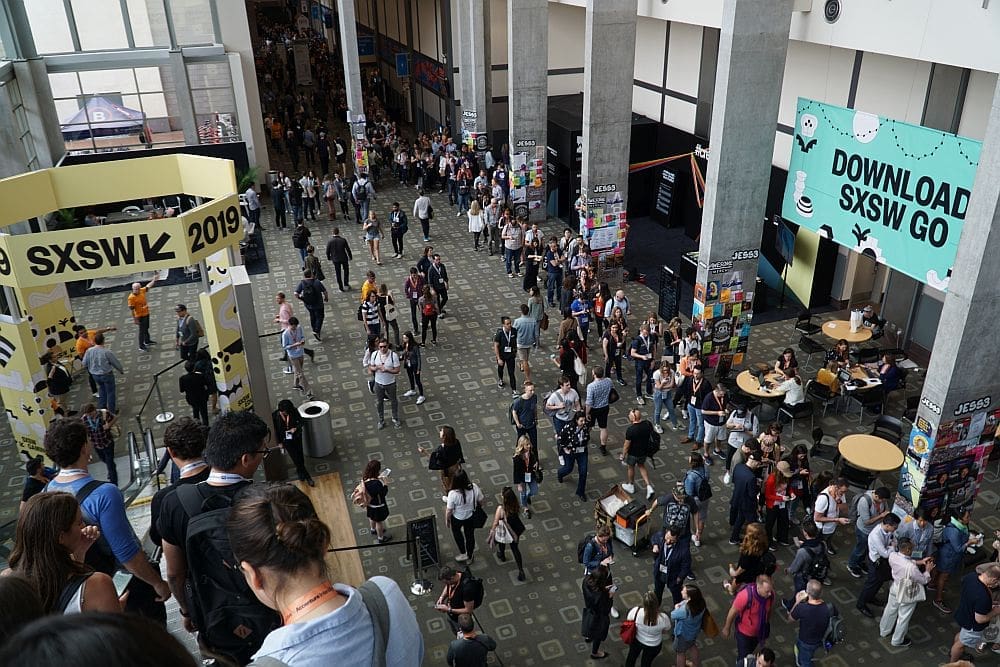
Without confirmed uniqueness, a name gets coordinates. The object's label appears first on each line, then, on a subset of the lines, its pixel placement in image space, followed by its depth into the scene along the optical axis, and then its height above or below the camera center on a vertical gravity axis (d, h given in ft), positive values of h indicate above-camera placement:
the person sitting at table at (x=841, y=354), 40.29 -19.33
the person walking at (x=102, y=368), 39.06 -18.81
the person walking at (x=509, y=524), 29.01 -19.64
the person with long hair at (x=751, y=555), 25.99 -18.34
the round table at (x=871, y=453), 33.42 -20.08
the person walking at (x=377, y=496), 29.60 -19.02
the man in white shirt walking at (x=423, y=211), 65.26 -19.85
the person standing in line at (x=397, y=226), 61.87 -19.95
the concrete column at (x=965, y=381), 27.09 -15.06
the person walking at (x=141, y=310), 46.88 -19.56
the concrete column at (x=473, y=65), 78.54 -11.13
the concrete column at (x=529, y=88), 66.49 -11.28
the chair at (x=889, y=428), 36.04 -20.30
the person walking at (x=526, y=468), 31.72 -19.36
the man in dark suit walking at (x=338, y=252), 55.67 -19.50
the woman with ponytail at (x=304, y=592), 7.06 -5.58
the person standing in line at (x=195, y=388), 37.86 -19.08
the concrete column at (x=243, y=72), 74.84 -10.83
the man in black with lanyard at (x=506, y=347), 41.45 -19.38
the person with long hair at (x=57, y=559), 9.89 -7.20
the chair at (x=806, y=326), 47.47 -21.02
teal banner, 33.53 -10.59
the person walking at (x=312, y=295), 47.88 -19.08
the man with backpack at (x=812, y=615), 24.22 -18.77
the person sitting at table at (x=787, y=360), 39.33 -18.95
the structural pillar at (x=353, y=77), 81.76 -12.50
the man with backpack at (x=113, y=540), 14.51 -9.89
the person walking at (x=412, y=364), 40.75 -19.97
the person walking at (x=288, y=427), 33.83 -18.66
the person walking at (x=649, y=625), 23.86 -18.73
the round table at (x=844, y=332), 44.37 -20.10
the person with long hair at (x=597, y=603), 24.90 -19.08
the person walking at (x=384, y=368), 38.29 -18.49
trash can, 37.42 -20.73
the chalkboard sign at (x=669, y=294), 50.90 -20.72
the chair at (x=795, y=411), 38.99 -21.03
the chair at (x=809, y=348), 44.91 -21.01
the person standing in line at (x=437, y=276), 50.31 -19.07
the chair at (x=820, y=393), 39.91 -20.69
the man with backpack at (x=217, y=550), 11.18 -7.93
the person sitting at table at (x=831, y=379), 40.06 -20.15
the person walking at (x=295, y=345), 41.86 -19.12
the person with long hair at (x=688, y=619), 23.76 -18.58
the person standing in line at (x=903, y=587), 26.32 -19.59
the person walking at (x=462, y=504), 29.12 -18.77
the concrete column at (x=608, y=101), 55.11 -10.33
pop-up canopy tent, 72.02 -14.07
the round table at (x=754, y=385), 38.63 -20.31
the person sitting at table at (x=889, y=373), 39.19 -19.48
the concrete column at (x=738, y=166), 38.60 -10.70
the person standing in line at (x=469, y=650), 21.95 -17.72
